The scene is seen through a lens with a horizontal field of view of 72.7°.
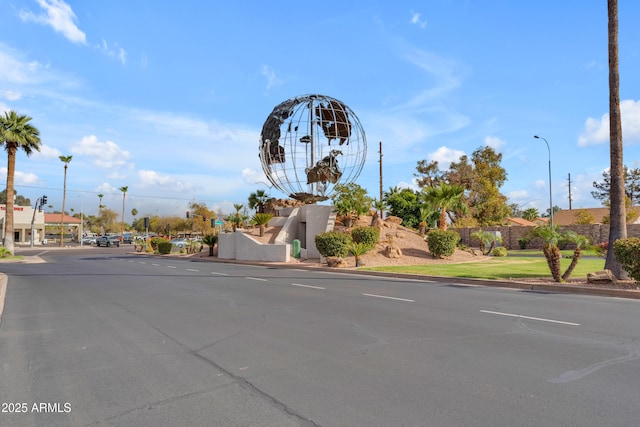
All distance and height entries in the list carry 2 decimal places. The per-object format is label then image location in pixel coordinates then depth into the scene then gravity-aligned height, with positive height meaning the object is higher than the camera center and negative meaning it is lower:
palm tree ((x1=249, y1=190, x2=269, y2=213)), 37.33 +3.12
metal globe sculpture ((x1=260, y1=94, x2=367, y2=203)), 30.02 +7.24
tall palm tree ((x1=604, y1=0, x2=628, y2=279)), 13.51 +3.12
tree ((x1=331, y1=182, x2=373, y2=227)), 27.27 +2.28
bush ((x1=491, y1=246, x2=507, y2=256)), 27.34 -0.76
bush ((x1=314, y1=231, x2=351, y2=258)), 22.36 -0.34
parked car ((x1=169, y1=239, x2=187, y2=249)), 46.23 -1.08
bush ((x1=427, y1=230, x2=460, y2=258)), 22.95 -0.21
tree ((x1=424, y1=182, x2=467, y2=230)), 25.56 +2.53
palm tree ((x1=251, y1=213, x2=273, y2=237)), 30.16 +1.19
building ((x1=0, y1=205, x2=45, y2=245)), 74.69 +1.66
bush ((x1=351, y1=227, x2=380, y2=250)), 23.47 +0.11
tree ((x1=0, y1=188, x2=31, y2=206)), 114.28 +9.32
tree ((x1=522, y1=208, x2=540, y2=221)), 71.56 +4.48
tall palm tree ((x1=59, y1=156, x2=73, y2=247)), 67.24 +11.18
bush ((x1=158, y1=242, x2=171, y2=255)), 39.91 -1.13
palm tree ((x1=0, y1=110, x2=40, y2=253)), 34.03 +7.20
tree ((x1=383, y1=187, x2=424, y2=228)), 41.28 +3.14
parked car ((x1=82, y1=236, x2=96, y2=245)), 73.81 -1.27
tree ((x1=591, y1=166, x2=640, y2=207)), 61.81 +7.96
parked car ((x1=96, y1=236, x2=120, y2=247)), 63.03 -1.04
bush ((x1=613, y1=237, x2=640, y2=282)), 11.63 -0.35
